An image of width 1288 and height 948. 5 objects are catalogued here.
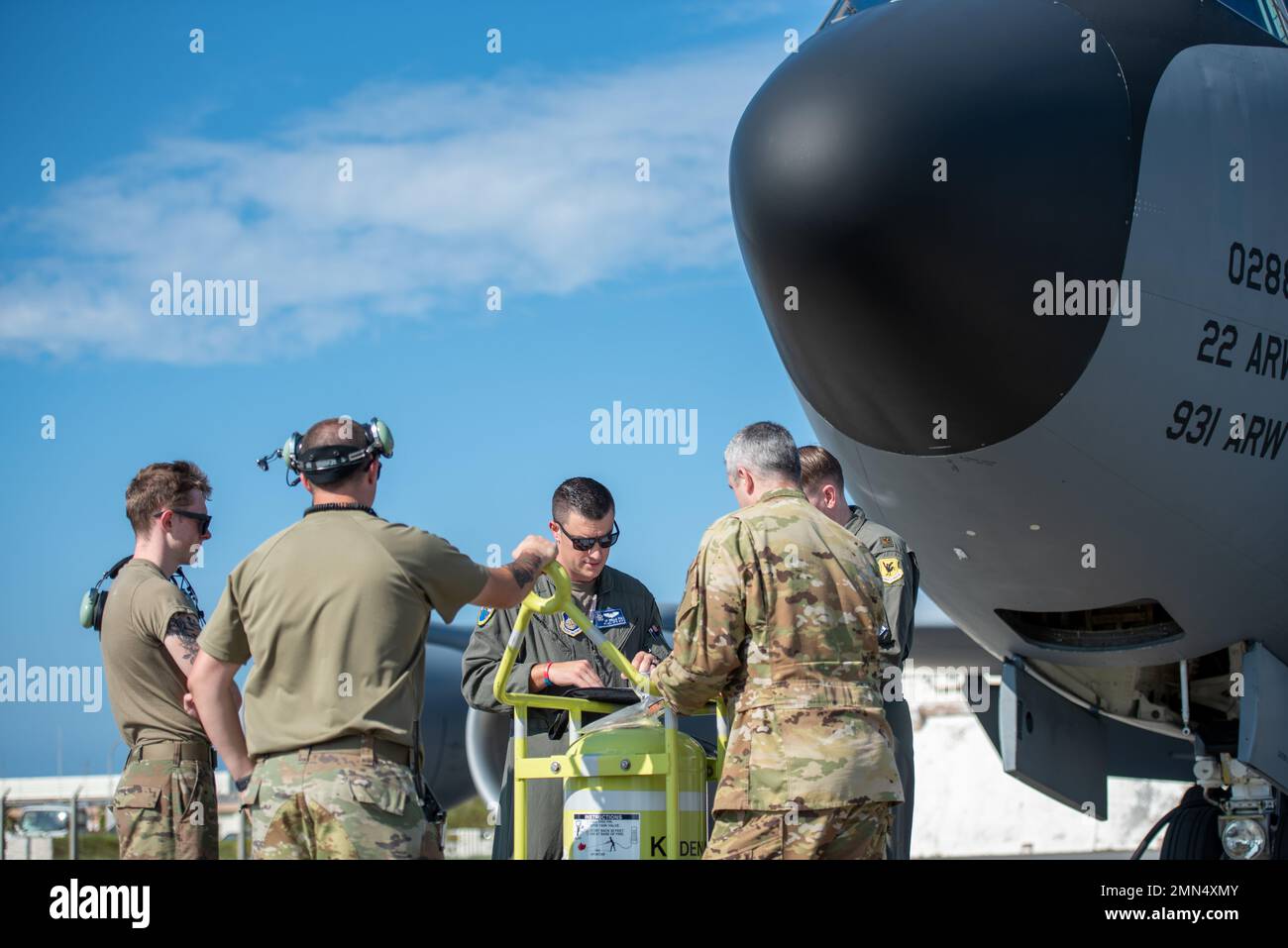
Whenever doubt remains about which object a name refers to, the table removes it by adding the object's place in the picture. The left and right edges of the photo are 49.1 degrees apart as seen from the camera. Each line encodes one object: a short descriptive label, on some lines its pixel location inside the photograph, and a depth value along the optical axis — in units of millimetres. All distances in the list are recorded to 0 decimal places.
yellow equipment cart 3551
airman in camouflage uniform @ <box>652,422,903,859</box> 3326
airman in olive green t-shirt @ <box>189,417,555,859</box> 3158
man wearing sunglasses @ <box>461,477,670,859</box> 4328
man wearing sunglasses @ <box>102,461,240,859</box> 4020
